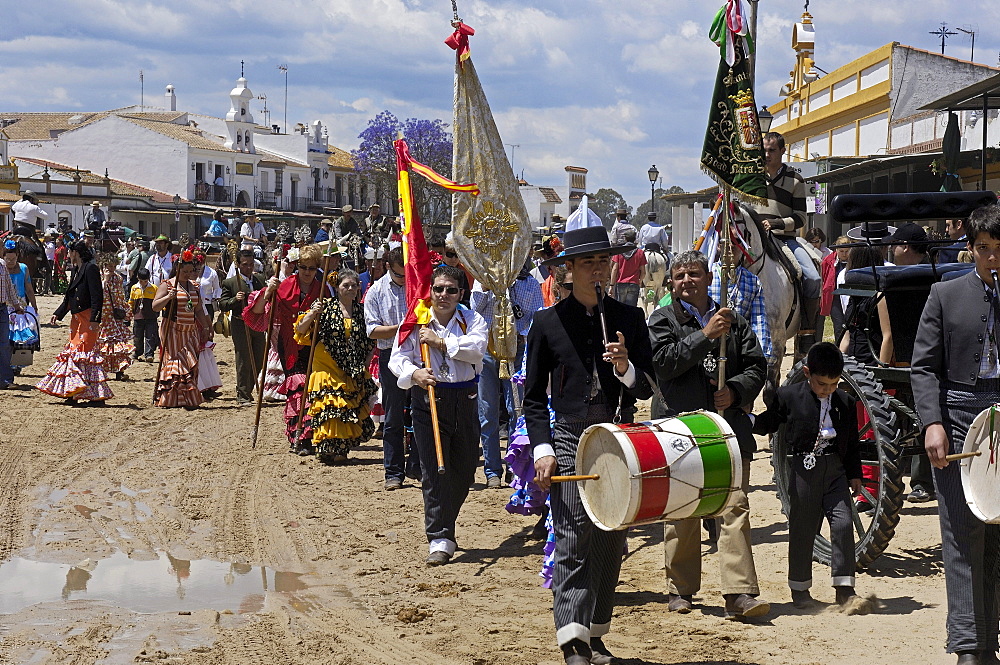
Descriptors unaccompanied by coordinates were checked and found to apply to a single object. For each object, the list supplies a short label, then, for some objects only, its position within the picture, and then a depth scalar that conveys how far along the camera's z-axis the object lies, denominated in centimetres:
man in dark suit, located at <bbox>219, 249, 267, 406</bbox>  1655
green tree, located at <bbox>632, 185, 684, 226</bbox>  11554
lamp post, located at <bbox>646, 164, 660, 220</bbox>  3884
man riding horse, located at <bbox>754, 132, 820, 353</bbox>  1027
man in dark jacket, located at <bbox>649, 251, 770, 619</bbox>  674
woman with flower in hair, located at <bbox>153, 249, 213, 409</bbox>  1602
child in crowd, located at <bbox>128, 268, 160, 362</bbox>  2145
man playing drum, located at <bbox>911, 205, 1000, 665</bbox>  560
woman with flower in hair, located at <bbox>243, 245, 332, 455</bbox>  1262
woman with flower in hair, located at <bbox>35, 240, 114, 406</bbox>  1599
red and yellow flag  898
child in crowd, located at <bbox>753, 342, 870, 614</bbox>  699
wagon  729
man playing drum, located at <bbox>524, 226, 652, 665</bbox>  593
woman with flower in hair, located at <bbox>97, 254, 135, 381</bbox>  1666
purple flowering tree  6096
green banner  762
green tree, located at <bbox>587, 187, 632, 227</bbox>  11212
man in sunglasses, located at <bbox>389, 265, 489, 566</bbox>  852
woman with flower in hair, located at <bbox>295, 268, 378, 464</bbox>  1207
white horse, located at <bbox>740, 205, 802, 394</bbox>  970
